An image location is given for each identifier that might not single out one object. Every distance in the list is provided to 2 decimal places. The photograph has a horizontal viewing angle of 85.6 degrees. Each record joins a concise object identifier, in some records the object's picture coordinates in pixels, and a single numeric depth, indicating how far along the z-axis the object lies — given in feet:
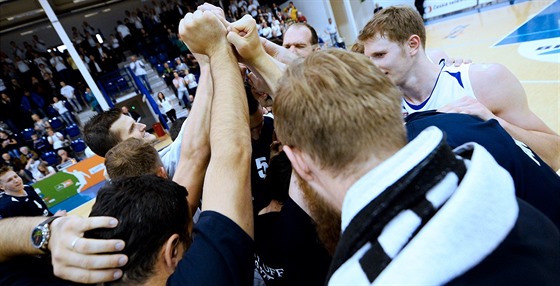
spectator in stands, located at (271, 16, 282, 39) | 52.65
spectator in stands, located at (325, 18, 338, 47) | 56.10
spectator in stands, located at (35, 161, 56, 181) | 32.71
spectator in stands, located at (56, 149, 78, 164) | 33.86
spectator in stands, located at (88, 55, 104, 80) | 47.16
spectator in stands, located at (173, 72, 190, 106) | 43.68
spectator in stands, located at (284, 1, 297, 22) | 58.00
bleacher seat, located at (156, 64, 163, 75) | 50.08
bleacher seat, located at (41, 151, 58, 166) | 35.50
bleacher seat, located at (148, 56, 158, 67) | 51.90
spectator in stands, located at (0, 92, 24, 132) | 40.16
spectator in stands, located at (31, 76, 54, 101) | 43.55
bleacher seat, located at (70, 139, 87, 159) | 37.40
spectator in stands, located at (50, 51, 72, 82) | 45.73
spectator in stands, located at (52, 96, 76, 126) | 40.98
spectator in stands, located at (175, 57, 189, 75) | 47.38
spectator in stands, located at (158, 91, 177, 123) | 41.37
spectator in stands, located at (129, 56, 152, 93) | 45.57
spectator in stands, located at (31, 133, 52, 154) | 37.68
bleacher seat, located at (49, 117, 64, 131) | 39.88
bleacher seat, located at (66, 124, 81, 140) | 39.60
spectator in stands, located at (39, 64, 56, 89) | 44.78
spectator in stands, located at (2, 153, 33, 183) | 32.81
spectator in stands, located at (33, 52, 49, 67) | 46.32
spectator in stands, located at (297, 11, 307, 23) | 57.96
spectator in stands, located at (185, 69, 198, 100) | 43.80
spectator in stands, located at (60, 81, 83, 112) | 43.19
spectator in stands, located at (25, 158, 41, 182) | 32.94
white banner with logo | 48.34
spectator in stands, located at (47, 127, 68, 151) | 36.96
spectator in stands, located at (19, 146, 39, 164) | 35.51
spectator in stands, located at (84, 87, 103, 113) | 42.60
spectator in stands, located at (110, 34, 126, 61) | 51.79
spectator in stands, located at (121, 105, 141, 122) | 39.86
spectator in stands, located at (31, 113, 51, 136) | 38.91
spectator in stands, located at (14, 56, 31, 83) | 45.29
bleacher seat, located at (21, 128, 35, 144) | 38.90
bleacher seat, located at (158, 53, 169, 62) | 51.31
